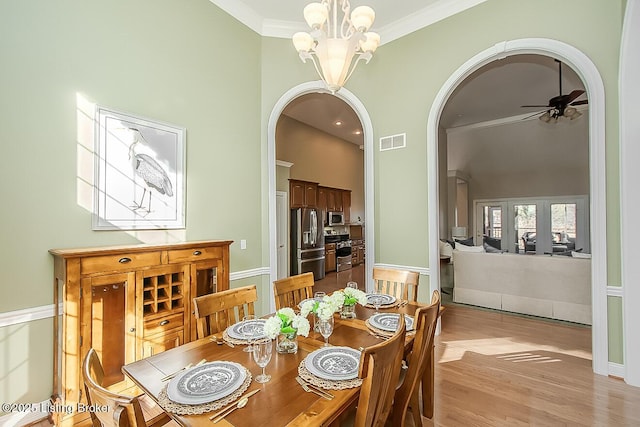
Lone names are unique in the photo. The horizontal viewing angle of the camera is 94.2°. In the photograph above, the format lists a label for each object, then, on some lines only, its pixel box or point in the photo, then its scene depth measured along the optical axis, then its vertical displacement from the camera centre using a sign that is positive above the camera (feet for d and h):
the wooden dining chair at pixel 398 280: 8.75 -1.90
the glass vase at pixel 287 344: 5.20 -2.24
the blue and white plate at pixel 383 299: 7.95 -2.26
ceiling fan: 16.15 +6.56
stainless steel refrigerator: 22.41 -1.93
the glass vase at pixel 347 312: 6.98 -2.25
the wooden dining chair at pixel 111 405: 2.70 -1.77
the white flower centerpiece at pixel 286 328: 4.74 -1.84
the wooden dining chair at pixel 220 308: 6.06 -1.95
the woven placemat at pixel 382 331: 5.89 -2.30
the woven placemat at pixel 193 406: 3.62 -2.35
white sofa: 13.16 -3.25
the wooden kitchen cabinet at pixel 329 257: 25.91 -3.53
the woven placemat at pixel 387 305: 7.73 -2.31
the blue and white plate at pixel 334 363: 4.35 -2.30
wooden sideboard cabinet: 6.43 -2.15
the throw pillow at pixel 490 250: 16.53 -1.95
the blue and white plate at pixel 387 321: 6.10 -2.26
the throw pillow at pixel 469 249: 16.55 -1.79
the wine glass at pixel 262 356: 4.35 -2.05
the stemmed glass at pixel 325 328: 5.50 -2.06
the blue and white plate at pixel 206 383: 3.83 -2.30
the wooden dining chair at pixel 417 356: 5.22 -2.52
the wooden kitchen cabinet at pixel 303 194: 22.48 +1.85
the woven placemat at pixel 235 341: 5.57 -2.32
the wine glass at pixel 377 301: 7.69 -2.27
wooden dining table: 3.52 -2.37
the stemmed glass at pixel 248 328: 5.54 -2.27
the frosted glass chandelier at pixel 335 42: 6.90 +4.27
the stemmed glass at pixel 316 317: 6.08 -2.16
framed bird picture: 8.06 +1.32
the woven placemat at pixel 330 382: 4.12 -2.34
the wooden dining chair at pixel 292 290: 7.77 -1.99
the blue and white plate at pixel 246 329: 5.72 -2.27
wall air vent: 12.95 +3.35
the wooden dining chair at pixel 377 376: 3.54 -2.02
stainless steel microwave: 27.66 -0.08
